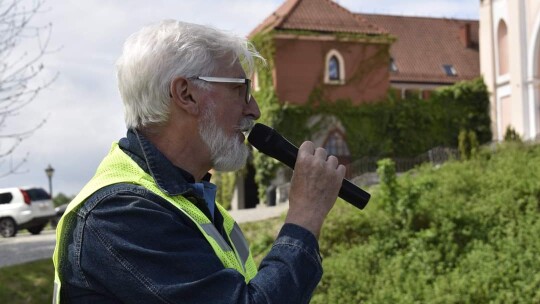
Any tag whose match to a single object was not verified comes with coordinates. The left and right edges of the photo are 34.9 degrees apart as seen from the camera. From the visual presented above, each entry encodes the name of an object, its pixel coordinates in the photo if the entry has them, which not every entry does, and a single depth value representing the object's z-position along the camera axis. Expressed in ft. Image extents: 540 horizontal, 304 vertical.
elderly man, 7.18
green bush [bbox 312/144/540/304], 31.40
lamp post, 95.86
